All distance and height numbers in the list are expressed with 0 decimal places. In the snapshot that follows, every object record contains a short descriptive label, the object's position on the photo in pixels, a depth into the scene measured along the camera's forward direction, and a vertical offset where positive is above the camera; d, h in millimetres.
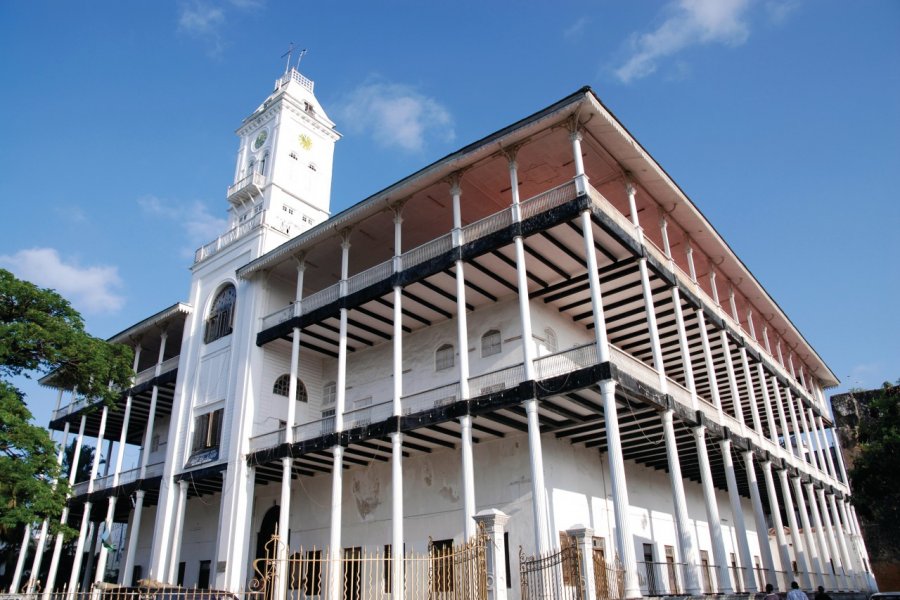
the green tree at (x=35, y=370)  22016 +8124
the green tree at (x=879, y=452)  24859 +4839
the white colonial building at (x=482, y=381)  19734 +7727
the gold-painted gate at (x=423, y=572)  12039 +795
